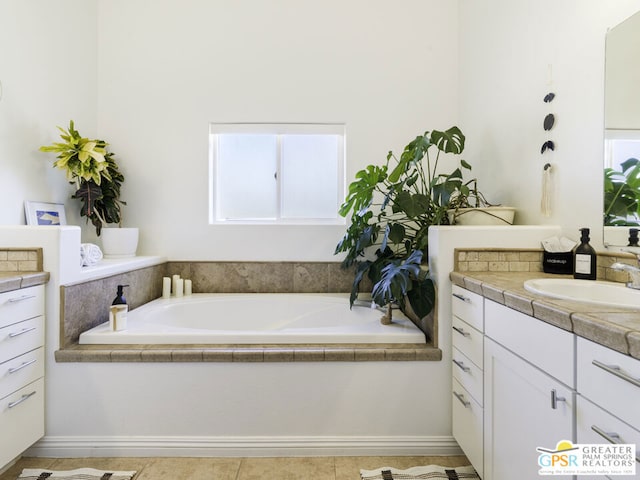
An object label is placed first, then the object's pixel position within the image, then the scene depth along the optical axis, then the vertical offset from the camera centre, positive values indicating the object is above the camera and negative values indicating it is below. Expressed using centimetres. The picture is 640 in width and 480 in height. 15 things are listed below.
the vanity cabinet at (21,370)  138 -56
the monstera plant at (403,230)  165 +5
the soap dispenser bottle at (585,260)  137 -8
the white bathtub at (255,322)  167 -47
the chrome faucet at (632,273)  112 -11
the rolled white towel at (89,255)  189 -10
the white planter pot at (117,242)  237 -4
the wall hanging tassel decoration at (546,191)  173 +23
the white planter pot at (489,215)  184 +12
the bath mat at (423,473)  149 -100
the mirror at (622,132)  129 +41
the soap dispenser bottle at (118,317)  171 -39
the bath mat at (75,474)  148 -101
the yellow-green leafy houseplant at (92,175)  210 +39
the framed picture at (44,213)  200 +13
